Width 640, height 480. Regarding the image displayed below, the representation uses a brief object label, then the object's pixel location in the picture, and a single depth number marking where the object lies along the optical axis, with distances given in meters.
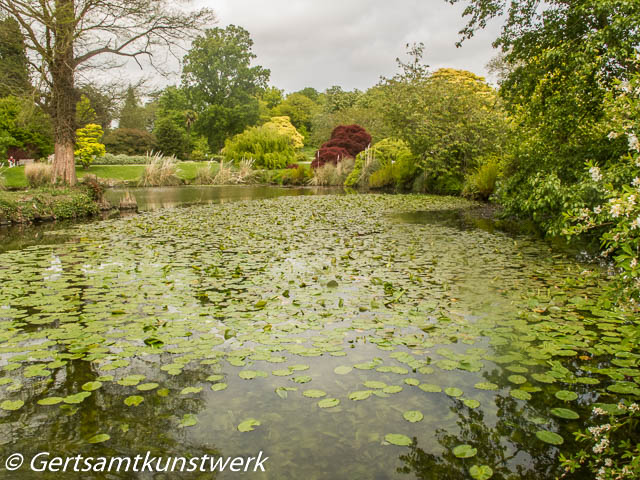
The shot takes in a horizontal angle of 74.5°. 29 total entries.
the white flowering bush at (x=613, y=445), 1.67
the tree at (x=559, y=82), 5.90
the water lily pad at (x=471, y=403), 2.43
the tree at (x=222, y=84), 43.03
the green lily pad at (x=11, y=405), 2.39
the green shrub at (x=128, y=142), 37.69
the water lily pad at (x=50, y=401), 2.45
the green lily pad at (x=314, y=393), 2.57
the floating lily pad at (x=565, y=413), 2.29
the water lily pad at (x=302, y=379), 2.76
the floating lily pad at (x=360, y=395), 2.53
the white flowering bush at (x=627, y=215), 1.86
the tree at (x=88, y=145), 28.09
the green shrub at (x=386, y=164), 20.38
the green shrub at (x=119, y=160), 31.22
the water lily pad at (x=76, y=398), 2.45
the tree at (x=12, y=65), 11.79
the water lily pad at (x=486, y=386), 2.62
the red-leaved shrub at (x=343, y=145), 27.08
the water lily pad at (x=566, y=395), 2.48
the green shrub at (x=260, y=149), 32.34
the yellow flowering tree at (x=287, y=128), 43.38
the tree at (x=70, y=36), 11.72
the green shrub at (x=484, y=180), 14.13
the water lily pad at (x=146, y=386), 2.61
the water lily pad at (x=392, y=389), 2.59
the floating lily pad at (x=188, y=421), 2.27
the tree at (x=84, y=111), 13.94
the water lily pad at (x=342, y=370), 2.86
